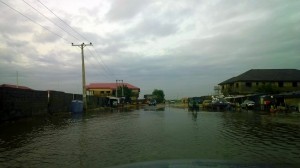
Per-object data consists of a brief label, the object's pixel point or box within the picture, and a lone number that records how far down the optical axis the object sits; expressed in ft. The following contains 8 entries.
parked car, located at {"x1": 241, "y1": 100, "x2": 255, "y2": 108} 174.70
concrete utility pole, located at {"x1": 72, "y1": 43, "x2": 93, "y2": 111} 157.89
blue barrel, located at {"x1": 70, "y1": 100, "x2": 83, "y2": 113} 145.87
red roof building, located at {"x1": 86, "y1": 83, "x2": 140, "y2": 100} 375.64
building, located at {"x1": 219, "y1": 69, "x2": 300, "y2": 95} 237.04
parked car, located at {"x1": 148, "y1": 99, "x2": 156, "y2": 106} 304.30
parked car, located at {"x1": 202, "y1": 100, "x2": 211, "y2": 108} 200.83
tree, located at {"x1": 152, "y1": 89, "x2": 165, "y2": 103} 485.81
